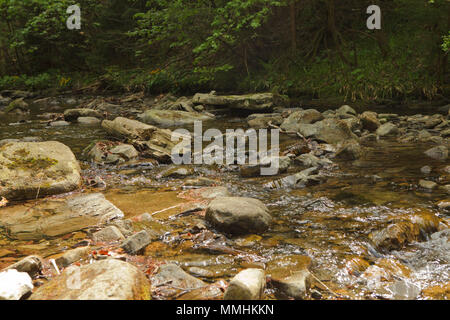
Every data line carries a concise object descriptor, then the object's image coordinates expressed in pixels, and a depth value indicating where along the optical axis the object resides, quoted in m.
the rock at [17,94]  18.59
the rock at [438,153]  5.69
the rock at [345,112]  9.17
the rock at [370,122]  8.16
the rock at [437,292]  2.38
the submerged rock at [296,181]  4.77
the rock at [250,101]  10.99
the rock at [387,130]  7.65
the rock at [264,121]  9.10
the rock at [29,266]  2.46
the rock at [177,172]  5.42
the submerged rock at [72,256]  2.71
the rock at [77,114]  11.02
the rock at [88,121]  10.47
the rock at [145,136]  6.57
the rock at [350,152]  6.01
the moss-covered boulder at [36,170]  4.45
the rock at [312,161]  5.76
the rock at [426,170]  5.03
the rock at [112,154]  6.36
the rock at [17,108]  13.28
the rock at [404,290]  2.40
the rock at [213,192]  4.33
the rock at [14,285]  2.04
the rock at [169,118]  10.11
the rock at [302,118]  8.50
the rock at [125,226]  3.30
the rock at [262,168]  5.39
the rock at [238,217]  3.33
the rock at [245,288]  2.15
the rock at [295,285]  2.34
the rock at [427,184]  4.37
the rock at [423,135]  7.00
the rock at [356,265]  2.71
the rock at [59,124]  10.20
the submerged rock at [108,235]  3.11
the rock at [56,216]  3.46
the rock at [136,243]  2.91
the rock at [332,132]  7.16
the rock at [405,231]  3.08
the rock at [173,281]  2.41
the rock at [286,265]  2.61
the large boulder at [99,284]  2.04
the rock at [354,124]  8.16
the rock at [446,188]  4.22
